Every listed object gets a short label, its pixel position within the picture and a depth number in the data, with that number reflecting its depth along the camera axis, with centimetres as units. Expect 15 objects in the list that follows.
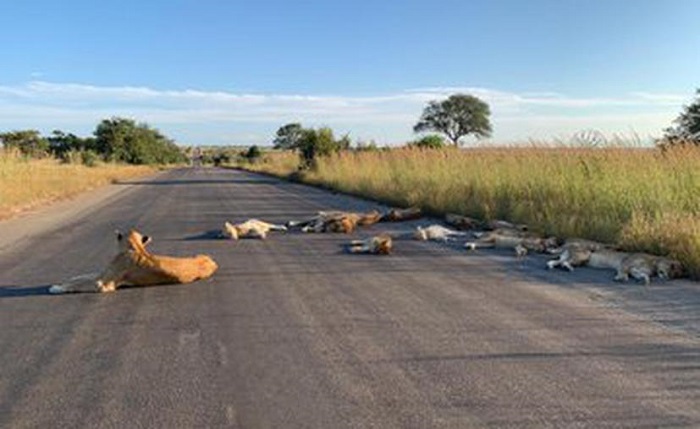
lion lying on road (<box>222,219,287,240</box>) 1390
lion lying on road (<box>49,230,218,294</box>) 878
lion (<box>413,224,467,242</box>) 1317
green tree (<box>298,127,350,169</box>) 5288
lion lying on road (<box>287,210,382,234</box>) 1457
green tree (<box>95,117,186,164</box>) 9981
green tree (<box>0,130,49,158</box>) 9485
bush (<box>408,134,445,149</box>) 4500
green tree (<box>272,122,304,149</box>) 11806
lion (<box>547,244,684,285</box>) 906
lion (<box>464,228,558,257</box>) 1152
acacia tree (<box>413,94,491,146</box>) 6994
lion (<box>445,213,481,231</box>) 1507
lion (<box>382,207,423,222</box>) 1673
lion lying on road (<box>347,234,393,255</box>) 1143
